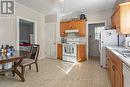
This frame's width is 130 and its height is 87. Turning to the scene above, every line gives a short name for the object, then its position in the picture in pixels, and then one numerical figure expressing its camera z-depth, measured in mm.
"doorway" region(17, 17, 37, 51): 6124
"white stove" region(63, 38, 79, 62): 3700
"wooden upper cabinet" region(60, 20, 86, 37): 3919
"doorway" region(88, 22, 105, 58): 4866
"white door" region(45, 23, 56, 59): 4262
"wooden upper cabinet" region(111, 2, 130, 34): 1895
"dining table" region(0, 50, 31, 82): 1620
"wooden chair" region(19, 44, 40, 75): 2383
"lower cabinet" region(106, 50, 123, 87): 1034
